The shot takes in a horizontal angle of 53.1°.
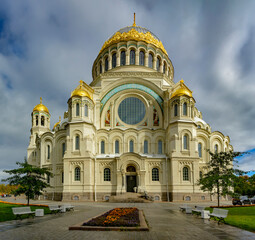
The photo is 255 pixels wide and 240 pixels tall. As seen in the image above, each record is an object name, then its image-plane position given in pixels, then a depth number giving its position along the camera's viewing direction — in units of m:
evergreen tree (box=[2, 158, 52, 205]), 22.20
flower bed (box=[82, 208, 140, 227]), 11.79
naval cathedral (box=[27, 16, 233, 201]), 34.28
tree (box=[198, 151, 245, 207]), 22.04
